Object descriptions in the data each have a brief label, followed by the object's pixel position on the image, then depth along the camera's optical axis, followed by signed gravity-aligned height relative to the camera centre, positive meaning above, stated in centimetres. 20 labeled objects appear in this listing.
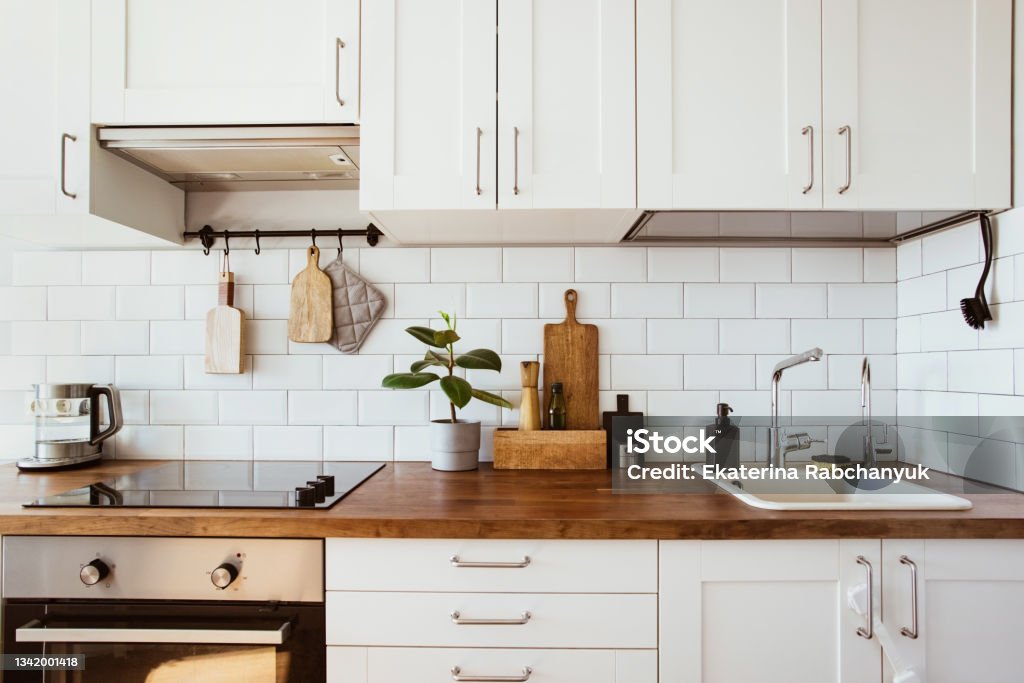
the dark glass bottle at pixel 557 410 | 177 -19
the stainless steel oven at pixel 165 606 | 118 -53
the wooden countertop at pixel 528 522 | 116 -34
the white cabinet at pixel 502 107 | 143 +59
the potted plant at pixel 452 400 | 165 -15
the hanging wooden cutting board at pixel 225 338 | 182 +2
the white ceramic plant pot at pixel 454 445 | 167 -28
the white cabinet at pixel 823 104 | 144 +60
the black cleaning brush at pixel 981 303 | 148 +12
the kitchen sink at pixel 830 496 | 124 -33
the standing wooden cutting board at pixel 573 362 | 182 -4
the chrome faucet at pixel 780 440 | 157 -26
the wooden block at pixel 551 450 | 168 -29
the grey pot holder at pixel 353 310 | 184 +11
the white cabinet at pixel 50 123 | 149 +56
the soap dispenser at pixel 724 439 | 169 -26
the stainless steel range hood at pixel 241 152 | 149 +51
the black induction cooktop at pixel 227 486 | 126 -34
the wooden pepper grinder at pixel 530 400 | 175 -16
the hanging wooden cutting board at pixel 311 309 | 182 +12
